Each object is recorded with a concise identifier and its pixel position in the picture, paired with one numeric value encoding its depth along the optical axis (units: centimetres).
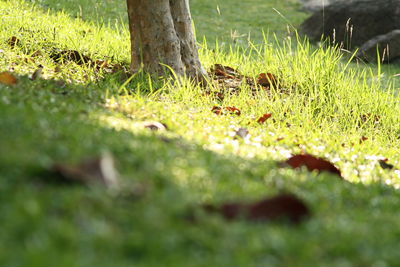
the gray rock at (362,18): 2456
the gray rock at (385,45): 2211
